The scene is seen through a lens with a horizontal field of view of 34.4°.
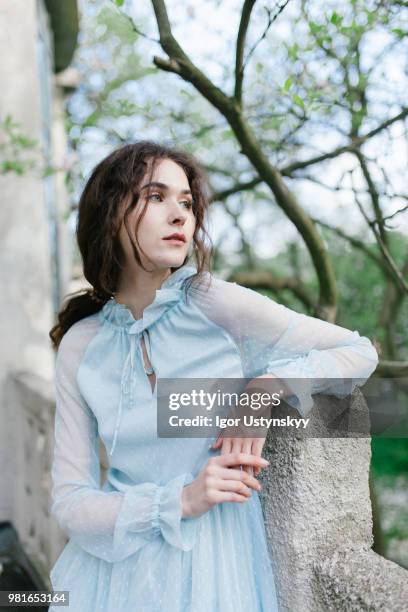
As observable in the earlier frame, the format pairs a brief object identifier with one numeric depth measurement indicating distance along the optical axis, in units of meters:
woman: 1.22
